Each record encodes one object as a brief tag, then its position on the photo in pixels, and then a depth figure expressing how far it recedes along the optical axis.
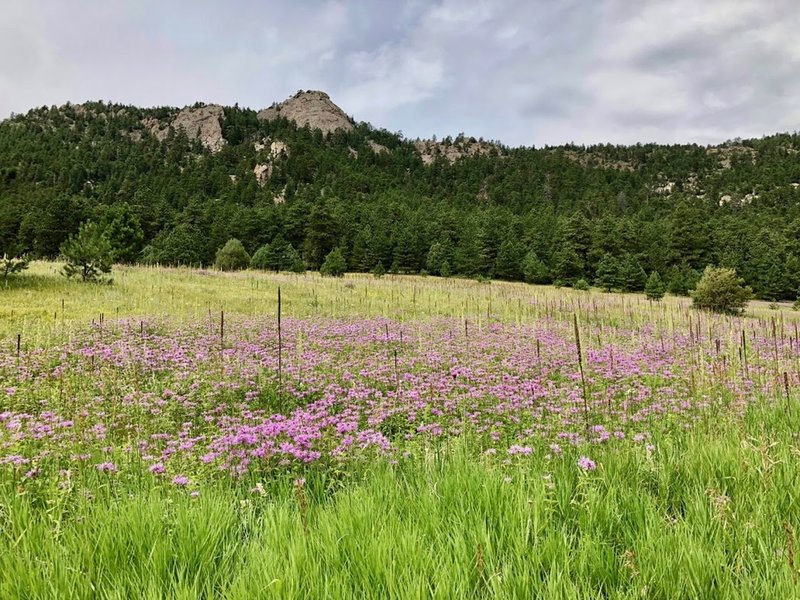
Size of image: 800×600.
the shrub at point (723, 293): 24.92
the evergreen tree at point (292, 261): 44.35
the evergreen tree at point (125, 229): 38.69
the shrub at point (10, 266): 15.21
